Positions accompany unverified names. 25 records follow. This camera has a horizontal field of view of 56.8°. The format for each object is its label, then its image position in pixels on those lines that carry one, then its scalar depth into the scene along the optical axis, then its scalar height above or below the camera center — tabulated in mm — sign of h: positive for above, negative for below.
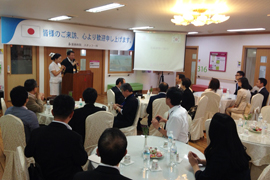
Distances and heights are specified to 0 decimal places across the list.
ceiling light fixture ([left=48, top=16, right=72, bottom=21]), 7005 +1292
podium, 6844 -542
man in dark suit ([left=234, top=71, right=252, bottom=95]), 6973 -153
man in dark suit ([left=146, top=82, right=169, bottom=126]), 4652 -565
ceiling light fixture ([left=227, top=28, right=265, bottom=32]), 8191 +1311
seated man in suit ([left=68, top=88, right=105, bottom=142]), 3168 -618
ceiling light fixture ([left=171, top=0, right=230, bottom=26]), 4668 +1051
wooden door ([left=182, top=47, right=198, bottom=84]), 11289 +179
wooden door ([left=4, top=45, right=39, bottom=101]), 7598 -101
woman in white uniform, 6606 -311
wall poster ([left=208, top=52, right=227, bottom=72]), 10070 +275
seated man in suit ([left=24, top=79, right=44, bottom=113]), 3826 -577
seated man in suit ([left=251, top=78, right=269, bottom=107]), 6035 -483
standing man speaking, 6922 -1
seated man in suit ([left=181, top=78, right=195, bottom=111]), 4793 -617
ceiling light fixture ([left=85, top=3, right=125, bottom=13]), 4965 +1205
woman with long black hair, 1828 -632
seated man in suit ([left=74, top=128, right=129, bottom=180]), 1368 -520
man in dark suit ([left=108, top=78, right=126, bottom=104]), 5352 -665
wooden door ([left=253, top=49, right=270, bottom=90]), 8922 +153
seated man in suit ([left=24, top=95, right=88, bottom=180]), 1948 -686
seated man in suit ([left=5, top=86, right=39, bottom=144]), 3090 -604
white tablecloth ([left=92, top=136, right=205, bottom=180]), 2148 -926
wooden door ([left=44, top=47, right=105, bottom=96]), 8305 +105
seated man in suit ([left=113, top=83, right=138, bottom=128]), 3963 -717
